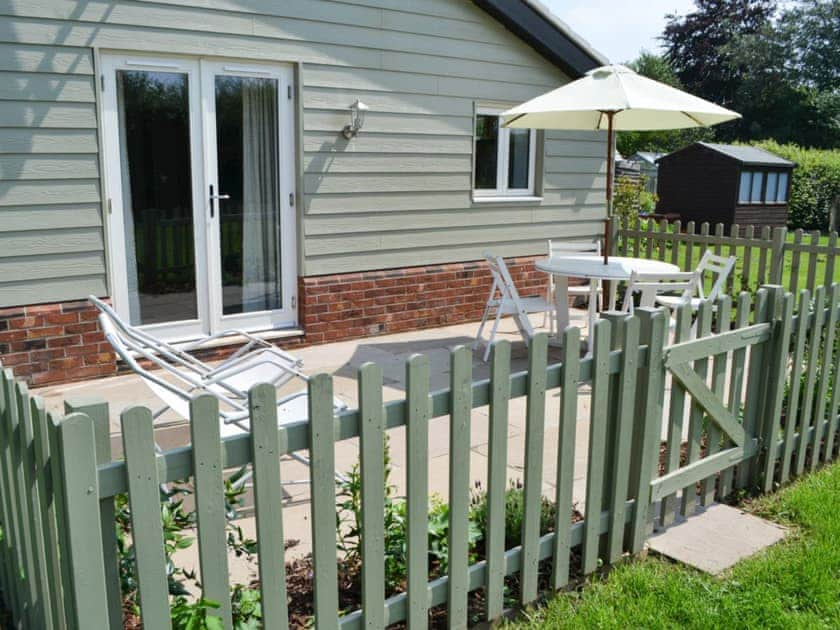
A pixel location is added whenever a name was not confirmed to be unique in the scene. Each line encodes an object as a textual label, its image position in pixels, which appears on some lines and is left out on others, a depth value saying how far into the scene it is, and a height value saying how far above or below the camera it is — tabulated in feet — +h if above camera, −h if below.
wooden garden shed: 68.95 -0.88
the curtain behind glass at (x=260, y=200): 20.99 -0.83
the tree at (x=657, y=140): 123.85 +5.62
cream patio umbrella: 18.74 +1.69
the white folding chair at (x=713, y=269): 20.66 -2.71
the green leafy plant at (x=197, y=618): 6.38 -3.70
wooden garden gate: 10.61 -3.28
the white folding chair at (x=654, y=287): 18.57 -2.72
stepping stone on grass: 10.25 -4.99
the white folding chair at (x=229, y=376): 11.43 -3.35
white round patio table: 19.90 -2.54
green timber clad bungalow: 17.74 +0.12
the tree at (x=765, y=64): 138.72 +22.35
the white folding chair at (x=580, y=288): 21.39 -2.96
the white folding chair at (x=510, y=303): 20.16 -3.54
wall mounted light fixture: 22.33 +1.46
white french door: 19.06 -0.61
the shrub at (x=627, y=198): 47.11 -1.48
